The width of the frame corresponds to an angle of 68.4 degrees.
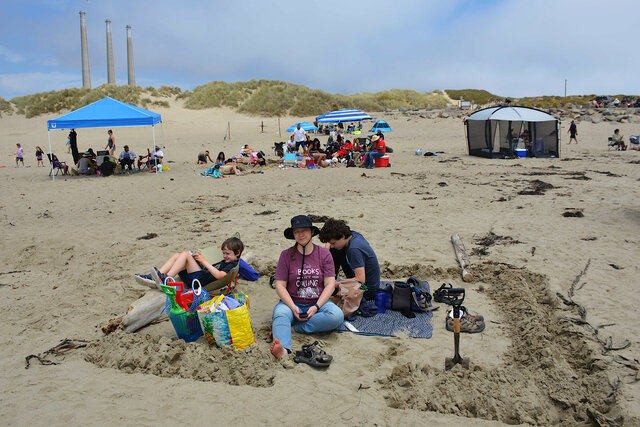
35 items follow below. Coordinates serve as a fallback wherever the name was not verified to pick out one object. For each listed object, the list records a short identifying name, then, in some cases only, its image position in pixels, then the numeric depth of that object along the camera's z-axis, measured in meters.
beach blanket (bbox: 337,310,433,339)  4.51
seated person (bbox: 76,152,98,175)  16.04
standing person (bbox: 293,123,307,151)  19.14
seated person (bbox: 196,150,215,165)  18.14
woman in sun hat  4.39
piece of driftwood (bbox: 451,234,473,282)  5.82
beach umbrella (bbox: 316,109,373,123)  20.94
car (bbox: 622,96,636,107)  41.06
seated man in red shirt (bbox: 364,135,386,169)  15.93
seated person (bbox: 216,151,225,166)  15.53
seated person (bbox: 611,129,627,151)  19.77
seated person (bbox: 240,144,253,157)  18.10
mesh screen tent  18.10
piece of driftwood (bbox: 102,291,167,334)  4.50
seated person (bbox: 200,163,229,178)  14.77
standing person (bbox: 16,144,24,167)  19.63
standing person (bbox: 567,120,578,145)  22.35
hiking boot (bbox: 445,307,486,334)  4.52
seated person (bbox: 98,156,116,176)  15.59
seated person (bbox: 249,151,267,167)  16.97
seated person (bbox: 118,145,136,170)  16.06
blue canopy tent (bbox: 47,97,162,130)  14.86
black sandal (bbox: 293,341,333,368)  3.83
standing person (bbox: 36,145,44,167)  19.56
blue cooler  18.41
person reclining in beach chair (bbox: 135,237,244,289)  4.98
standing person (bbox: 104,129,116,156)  17.10
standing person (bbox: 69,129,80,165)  16.94
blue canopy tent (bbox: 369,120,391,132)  26.57
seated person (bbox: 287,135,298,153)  18.25
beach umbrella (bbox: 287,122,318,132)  24.22
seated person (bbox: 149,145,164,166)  16.73
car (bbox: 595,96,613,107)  43.14
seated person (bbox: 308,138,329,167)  16.62
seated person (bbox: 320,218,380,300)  4.86
